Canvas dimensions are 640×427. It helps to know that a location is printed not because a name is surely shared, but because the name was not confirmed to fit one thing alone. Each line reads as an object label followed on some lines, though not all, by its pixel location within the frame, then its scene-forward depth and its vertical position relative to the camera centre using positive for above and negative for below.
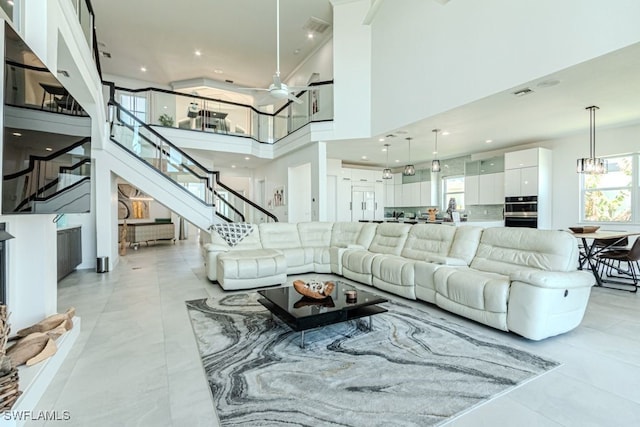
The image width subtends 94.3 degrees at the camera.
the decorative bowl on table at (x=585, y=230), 4.80 -0.35
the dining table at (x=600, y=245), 4.43 -0.57
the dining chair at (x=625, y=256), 4.29 -0.72
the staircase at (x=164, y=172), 6.17 +0.85
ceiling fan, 3.51 +1.43
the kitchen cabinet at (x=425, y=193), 9.84 +0.54
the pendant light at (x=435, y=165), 6.25 +0.95
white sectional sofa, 2.71 -0.72
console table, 9.59 -0.72
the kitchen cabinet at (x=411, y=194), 10.19 +0.53
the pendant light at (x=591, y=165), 4.76 +0.71
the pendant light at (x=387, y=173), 7.48 +0.92
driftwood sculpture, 2.07 -0.99
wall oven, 6.93 -0.05
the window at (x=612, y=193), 5.95 +0.33
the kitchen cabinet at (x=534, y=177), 6.84 +0.76
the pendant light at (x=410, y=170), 6.96 +0.94
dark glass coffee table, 2.50 -0.89
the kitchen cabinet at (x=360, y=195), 9.34 +0.49
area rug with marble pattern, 1.76 -1.20
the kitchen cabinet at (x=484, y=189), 7.85 +0.56
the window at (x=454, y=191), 9.30 +0.59
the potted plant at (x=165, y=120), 8.18 +2.51
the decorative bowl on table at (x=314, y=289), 2.91 -0.79
